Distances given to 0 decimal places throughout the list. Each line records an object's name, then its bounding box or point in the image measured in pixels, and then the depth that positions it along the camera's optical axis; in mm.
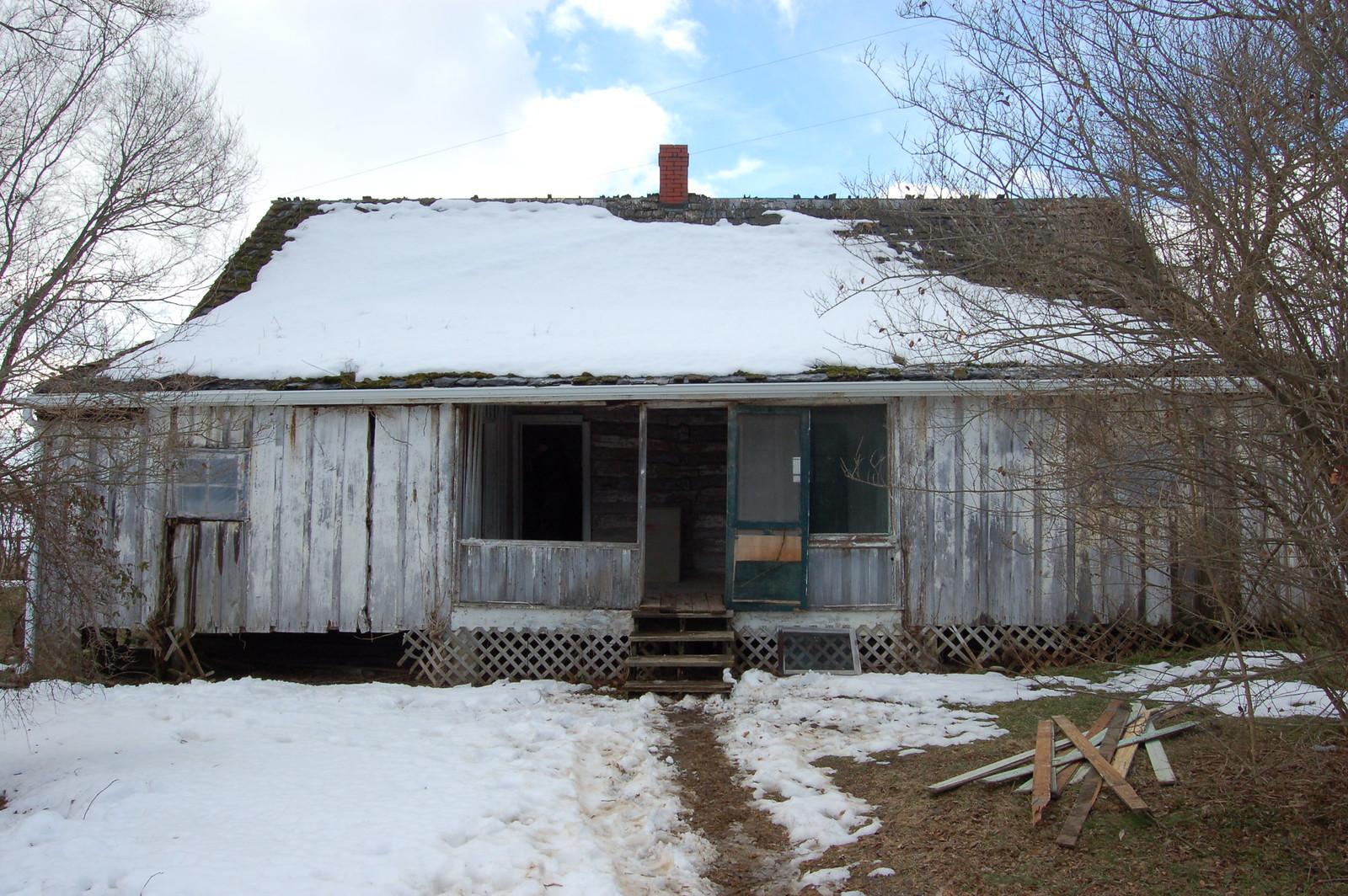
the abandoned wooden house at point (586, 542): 9891
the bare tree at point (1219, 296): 4156
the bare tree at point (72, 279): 6289
